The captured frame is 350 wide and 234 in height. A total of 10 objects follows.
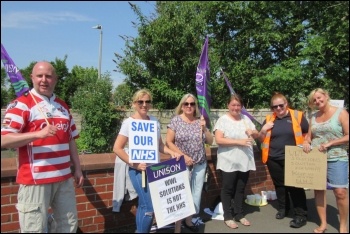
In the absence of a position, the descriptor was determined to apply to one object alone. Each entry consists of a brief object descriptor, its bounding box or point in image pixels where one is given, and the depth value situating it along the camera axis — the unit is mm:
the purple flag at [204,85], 5331
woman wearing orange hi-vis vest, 5043
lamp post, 26216
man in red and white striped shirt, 3043
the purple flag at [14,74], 3512
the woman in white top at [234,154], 4938
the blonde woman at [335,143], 4398
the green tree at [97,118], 11727
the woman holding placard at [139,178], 3934
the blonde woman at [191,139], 4664
